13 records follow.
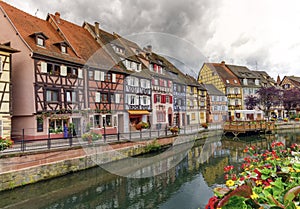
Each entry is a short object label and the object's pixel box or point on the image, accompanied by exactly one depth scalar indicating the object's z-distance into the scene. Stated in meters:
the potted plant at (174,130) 21.12
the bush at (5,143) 10.50
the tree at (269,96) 38.16
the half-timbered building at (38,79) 15.95
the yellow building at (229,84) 43.03
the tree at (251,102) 40.78
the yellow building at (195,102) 36.31
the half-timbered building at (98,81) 19.74
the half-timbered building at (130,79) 23.67
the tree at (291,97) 41.28
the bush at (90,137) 14.12
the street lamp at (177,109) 32.78
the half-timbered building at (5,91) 14.06
